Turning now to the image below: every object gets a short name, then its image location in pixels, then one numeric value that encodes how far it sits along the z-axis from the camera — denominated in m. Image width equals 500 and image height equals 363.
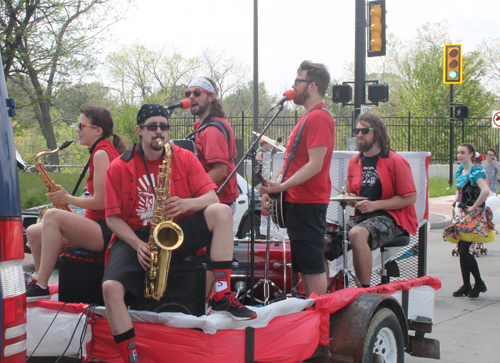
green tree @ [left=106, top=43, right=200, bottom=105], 44.09
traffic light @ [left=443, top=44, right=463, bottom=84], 14.72
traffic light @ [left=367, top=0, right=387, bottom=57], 11.38
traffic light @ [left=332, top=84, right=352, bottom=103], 11.84
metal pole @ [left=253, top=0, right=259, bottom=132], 14.14
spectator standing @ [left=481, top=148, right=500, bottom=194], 13.05
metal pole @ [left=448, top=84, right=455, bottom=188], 18.94
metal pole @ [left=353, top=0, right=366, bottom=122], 11.26
